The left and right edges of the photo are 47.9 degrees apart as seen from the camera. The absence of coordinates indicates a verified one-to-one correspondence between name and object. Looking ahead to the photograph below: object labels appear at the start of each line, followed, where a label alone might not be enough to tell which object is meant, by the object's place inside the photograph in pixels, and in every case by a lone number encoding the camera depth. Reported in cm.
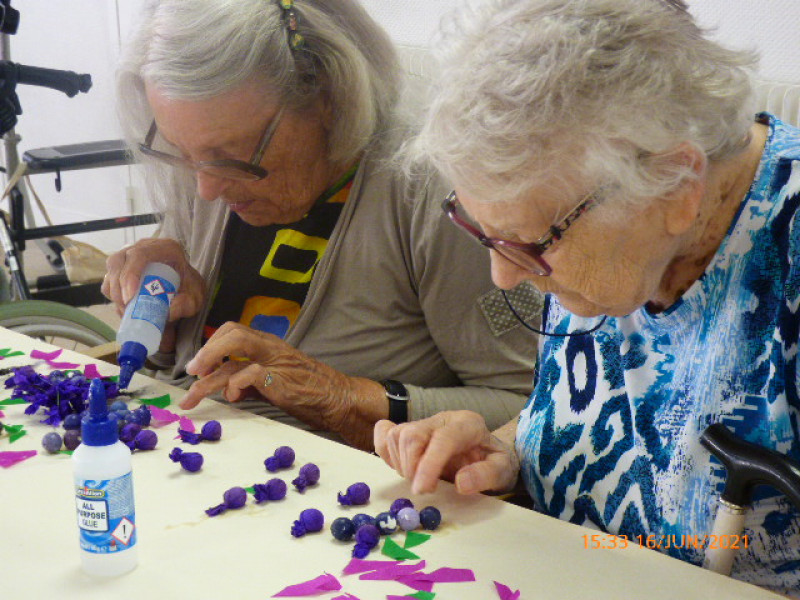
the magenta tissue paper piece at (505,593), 96
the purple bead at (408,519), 109
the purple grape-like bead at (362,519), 109
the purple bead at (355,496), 116
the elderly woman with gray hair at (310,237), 156
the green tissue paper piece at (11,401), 153
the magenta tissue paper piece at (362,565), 102
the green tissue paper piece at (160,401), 153
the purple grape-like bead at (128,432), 135
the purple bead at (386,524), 109
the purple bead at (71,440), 135
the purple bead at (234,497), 115
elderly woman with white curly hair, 93
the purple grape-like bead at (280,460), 126
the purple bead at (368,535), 105
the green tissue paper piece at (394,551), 105
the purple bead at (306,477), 121
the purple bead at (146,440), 133
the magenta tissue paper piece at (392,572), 100
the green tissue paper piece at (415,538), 108
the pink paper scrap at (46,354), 173
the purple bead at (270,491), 117
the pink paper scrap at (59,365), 169
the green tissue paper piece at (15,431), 138
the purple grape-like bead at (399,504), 113
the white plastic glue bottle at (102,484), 94
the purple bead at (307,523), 109
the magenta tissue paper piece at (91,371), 165
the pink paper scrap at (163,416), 145
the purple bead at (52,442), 132
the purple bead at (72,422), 138
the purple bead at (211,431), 136
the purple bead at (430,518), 110
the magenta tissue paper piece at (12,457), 130
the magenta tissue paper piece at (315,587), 97
